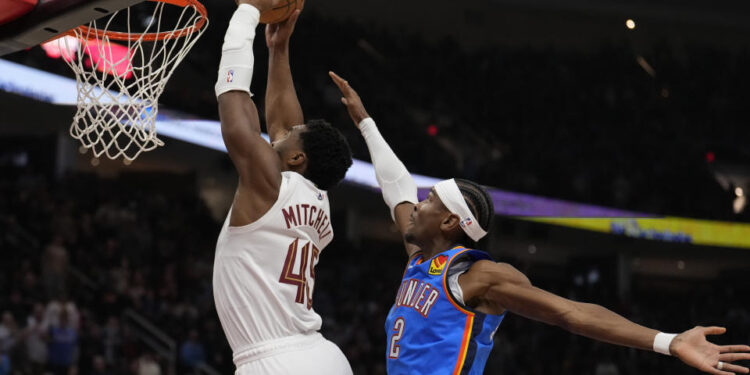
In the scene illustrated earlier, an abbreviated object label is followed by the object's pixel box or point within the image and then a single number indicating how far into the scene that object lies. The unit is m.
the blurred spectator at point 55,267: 10.95
